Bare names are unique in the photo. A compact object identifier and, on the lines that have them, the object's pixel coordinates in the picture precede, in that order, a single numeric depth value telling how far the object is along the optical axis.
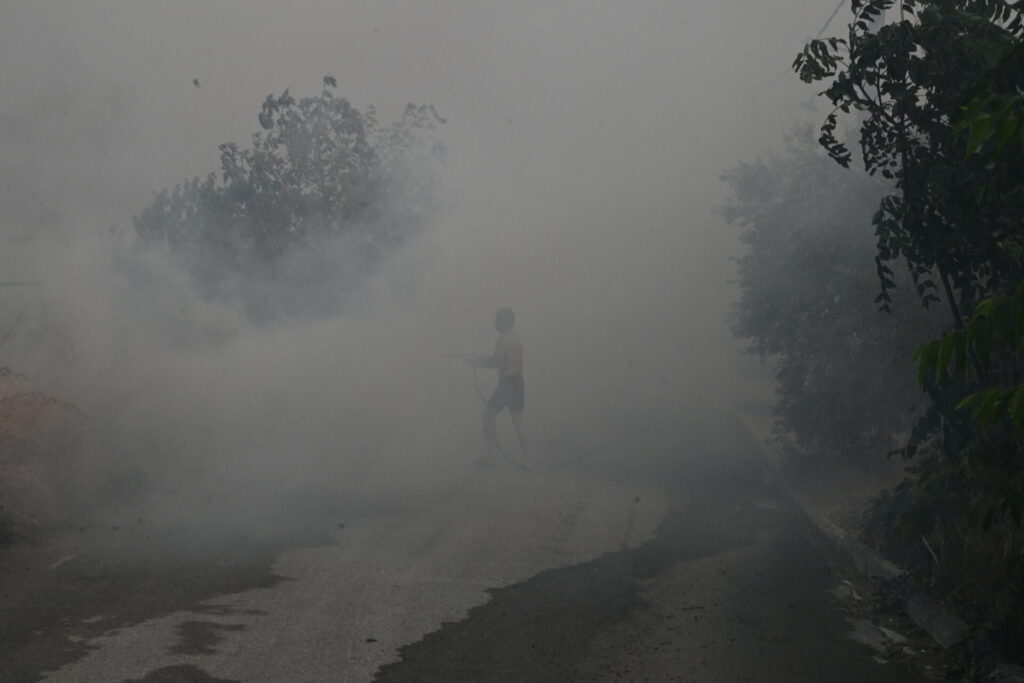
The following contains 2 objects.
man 15.12
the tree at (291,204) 16.12
